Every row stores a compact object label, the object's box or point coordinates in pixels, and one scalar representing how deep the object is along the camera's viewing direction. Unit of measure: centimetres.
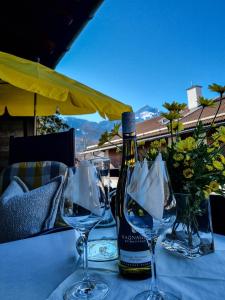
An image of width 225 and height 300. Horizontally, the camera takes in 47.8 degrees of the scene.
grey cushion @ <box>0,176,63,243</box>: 97
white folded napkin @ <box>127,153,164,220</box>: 54
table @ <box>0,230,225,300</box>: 55
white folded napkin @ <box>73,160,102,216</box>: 62
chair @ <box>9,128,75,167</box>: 232
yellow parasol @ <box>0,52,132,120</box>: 189
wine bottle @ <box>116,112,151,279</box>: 61
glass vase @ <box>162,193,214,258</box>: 70
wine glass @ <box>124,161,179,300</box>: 53
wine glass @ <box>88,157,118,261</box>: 69
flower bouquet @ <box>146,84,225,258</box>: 68
